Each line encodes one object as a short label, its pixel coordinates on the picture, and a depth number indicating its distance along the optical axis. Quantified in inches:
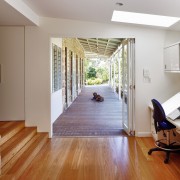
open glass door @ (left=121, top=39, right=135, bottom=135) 157.9
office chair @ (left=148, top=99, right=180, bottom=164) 114.8
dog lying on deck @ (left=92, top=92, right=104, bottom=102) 343.6
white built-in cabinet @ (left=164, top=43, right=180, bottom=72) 129.6
